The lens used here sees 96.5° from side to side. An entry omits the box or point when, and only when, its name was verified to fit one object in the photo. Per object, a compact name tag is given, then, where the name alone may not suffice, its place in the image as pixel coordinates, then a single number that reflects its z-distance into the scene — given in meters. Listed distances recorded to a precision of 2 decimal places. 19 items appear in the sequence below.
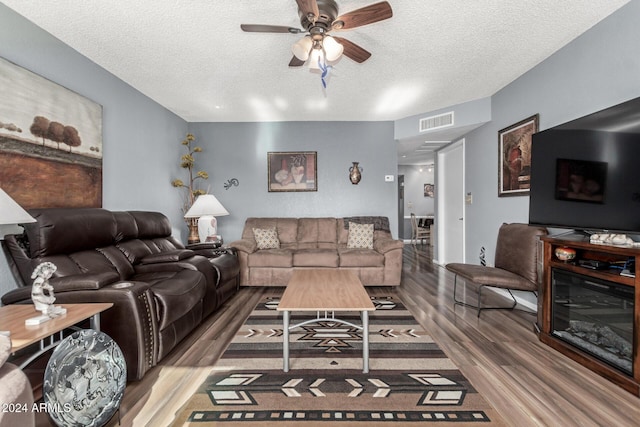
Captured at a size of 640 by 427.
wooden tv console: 1.70
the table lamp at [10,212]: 1.34
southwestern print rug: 1.52
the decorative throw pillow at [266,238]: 4.36
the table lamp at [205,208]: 3.75
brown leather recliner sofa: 1.78
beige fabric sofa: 3.94
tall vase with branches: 4.28
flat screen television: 1.86
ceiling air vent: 4.27
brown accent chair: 2.79
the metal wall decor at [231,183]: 4.96
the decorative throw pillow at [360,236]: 4.41
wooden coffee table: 1.92
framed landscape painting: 2.09
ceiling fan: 1.82
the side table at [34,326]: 1.22
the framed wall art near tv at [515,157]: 3.21
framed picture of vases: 4.92
